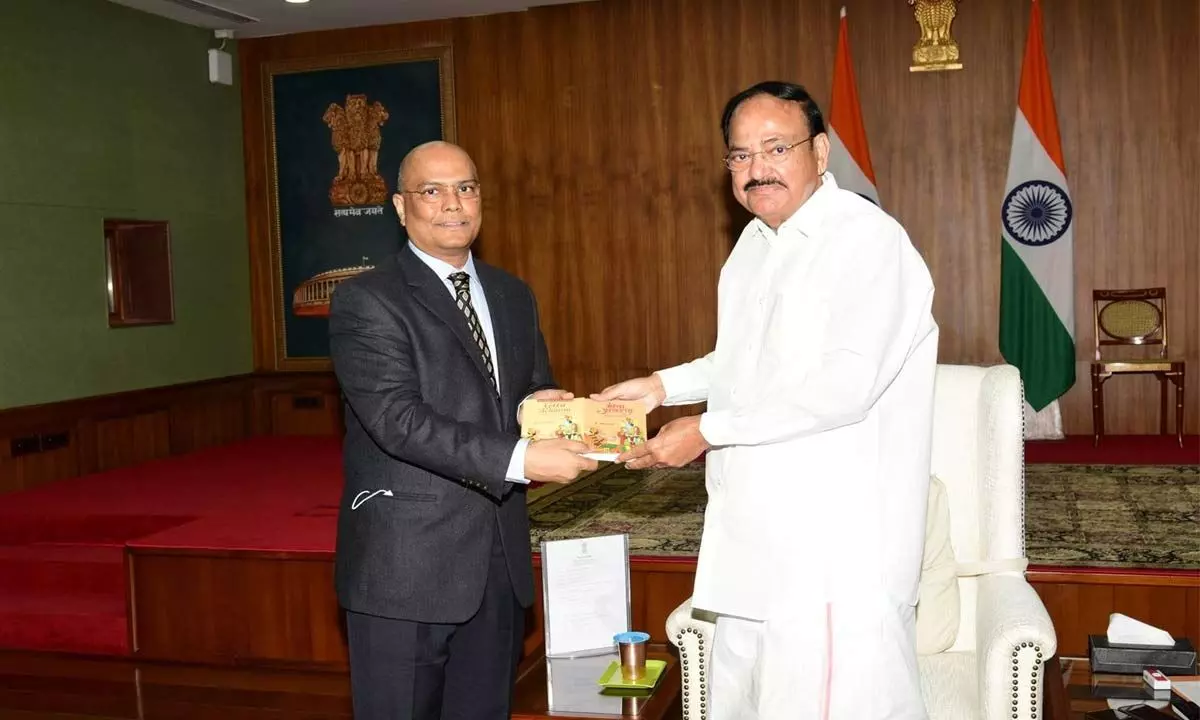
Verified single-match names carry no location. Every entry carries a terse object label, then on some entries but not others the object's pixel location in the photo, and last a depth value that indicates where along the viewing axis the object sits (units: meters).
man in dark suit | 2.26
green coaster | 2.67
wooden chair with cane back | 6.64
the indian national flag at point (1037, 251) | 6.72
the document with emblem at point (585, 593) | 2.83
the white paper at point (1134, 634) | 2.77
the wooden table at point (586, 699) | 2.58
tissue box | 2.70
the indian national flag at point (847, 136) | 7.00
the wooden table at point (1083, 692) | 2.58
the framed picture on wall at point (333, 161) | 8.20
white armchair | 2.40
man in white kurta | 1.93
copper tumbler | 2.69
